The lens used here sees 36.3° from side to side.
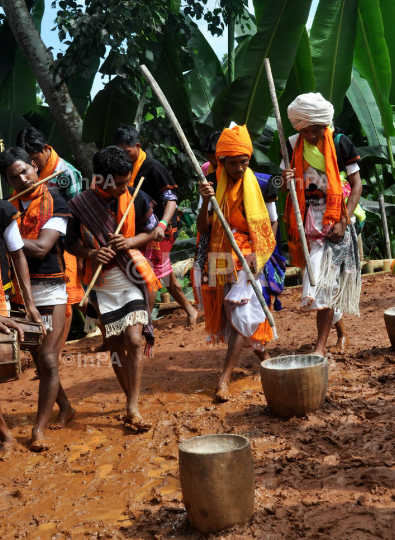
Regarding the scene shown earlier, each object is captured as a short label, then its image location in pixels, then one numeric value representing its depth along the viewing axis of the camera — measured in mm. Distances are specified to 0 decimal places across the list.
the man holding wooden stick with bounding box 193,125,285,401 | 4879
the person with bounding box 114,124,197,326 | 5539
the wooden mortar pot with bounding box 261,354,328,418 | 3938
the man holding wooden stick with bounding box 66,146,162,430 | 4348
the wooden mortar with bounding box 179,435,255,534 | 2750
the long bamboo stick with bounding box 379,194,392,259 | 9805
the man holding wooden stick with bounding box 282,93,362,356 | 5094
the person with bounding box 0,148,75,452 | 4277
